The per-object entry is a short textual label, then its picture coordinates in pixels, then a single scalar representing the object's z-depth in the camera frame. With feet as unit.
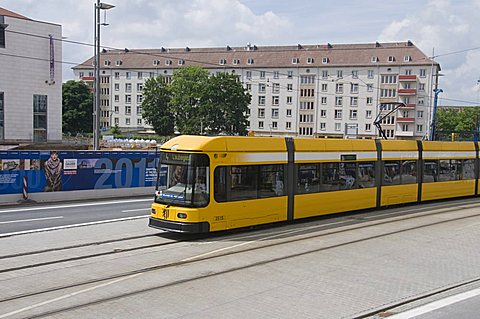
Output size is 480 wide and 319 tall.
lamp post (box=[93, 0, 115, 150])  89.61
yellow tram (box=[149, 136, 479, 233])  45.44
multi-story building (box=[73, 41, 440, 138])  297.12
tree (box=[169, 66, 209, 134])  300.40
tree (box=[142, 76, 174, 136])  323.57
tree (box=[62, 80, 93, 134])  320.29
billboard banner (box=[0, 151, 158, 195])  70.23
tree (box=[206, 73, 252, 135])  295.89
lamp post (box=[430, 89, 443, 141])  140.36
